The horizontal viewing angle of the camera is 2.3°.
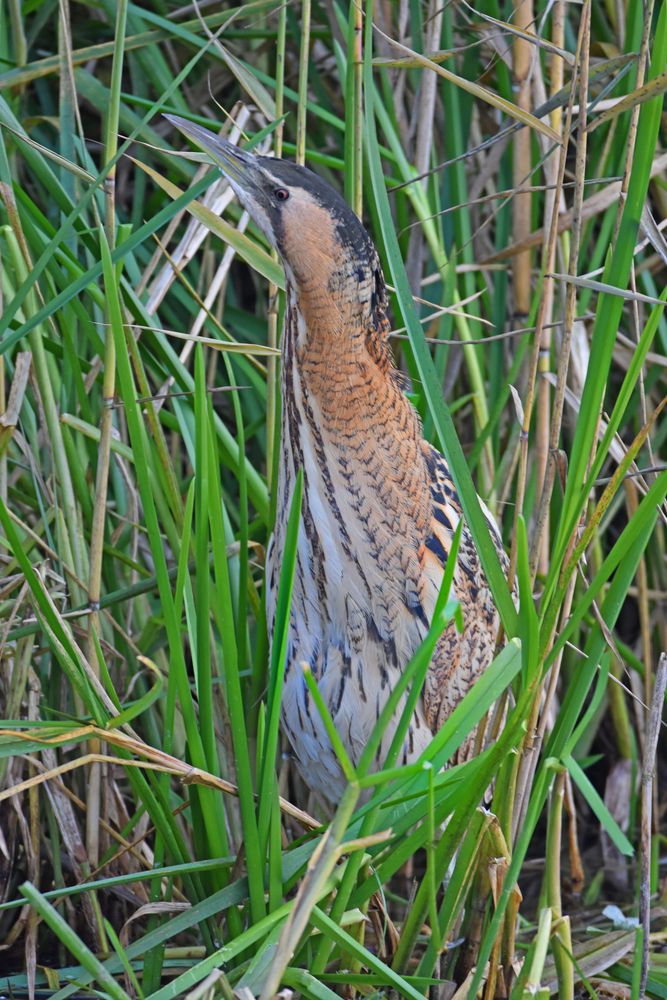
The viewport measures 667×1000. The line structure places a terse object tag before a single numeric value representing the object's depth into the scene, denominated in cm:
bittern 1011
